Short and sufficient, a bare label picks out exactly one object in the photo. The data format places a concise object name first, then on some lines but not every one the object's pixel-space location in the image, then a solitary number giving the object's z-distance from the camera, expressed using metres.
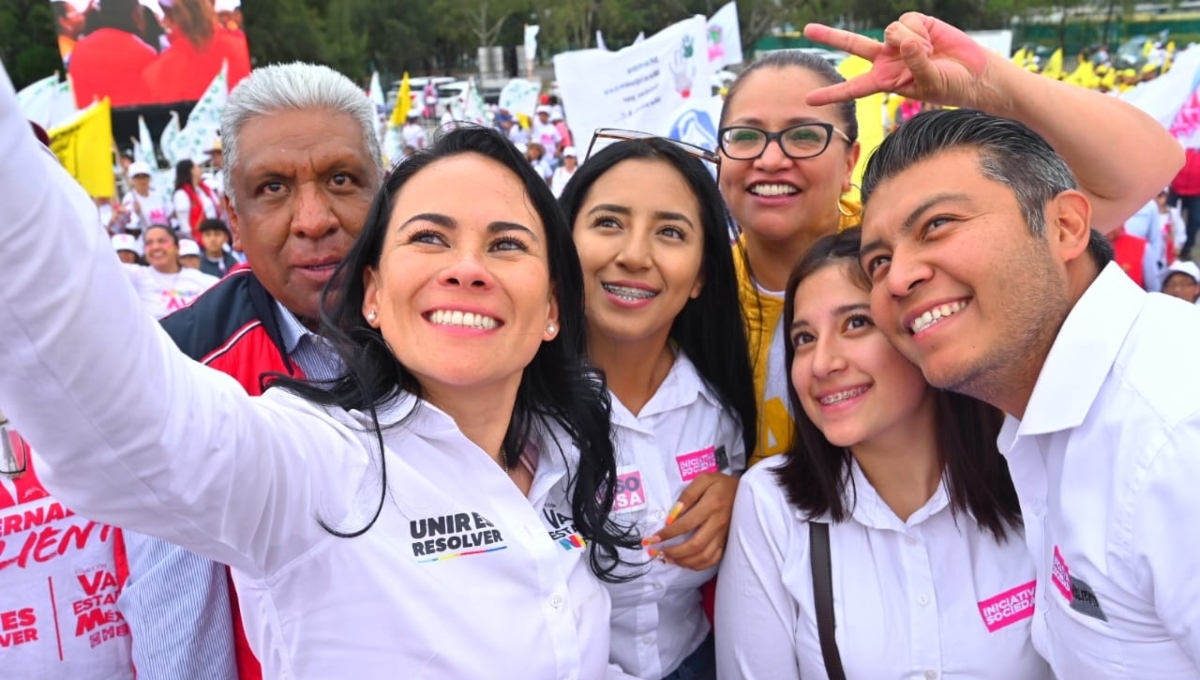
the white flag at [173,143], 11.31
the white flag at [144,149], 12.72
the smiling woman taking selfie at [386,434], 0.97
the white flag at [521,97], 17.06
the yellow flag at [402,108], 14.88
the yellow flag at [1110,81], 15.55
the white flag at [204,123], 10.48
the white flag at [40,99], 10.62
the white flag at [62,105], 11.61
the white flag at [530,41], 21.44
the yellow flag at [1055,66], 16.70
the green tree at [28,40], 27.53
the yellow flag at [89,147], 7.82
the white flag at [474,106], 15.23
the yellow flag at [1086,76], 15.05
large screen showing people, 9.91
